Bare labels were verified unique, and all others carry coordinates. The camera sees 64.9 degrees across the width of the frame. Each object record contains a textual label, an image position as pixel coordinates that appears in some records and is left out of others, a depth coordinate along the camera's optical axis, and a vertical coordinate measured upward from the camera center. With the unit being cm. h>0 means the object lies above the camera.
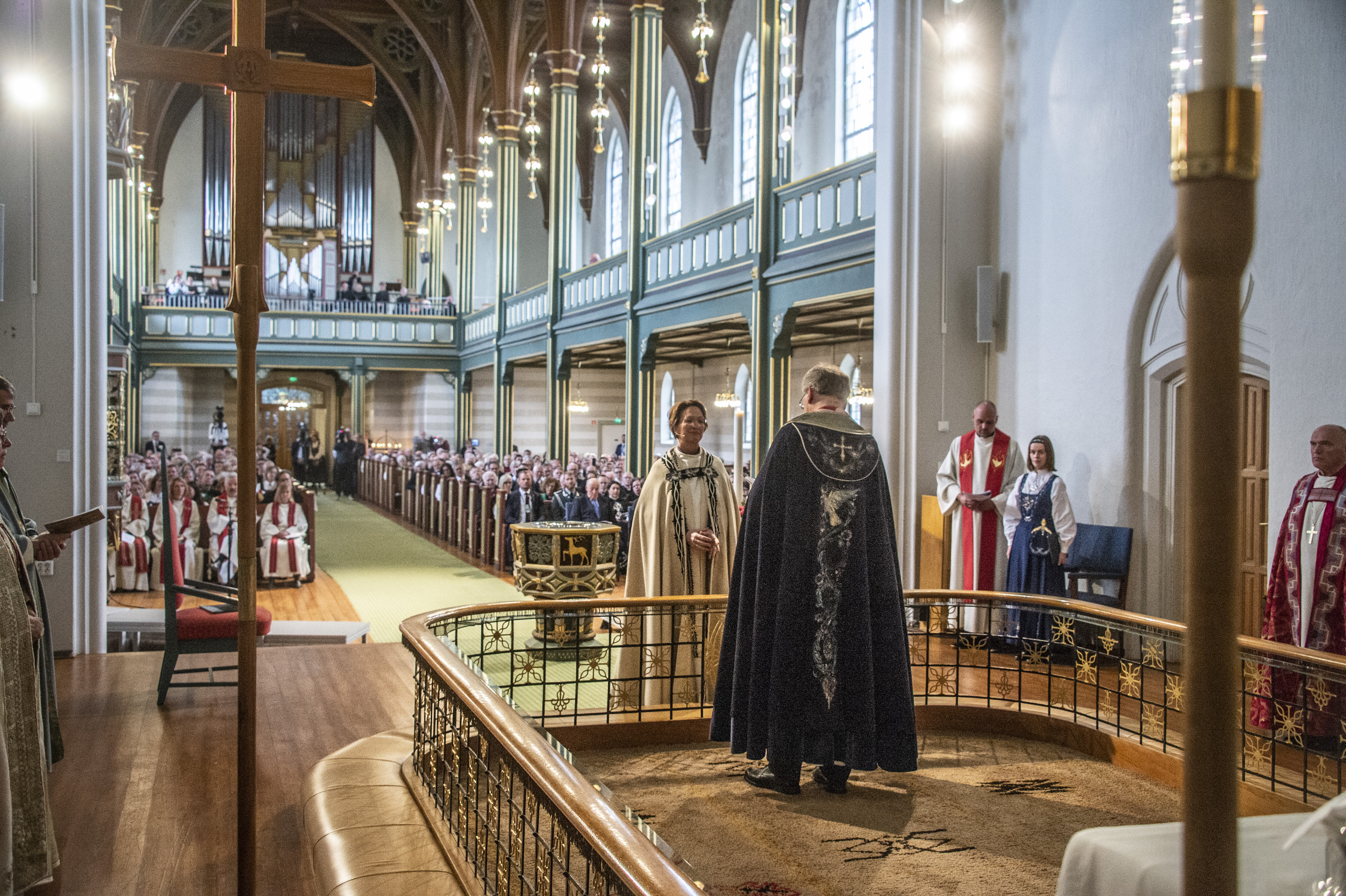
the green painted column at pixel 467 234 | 2352 +472
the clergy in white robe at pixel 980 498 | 716 -36
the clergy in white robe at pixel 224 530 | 1020 -87
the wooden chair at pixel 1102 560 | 671 -73
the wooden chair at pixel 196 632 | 551 -101
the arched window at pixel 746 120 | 1817 +565
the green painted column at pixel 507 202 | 1927 +461
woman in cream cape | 524 -52
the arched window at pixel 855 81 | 1489 +520
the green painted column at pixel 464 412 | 2505 +73
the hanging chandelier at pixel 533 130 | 1428 +425
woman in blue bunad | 682 -57
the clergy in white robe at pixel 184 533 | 1016 -90
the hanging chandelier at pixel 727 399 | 1612 +72
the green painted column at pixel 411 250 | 2936 +538
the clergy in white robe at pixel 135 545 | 1013 -99
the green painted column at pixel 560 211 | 1666 +391
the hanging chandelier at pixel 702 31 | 989 +401
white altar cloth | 201 -83
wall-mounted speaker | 786 +106
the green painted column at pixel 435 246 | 2497 +499
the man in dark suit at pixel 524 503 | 1155 -67
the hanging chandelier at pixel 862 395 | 1470 +69
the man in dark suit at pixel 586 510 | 1041 -66
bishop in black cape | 398 -65
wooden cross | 281 +53
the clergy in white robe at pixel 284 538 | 1060 -97
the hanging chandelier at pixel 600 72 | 1158 +425
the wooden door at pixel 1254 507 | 634 -36
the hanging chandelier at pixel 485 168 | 1784 +490
